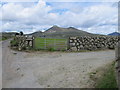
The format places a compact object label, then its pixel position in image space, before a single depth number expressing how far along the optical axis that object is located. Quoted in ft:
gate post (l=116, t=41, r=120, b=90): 8.34
